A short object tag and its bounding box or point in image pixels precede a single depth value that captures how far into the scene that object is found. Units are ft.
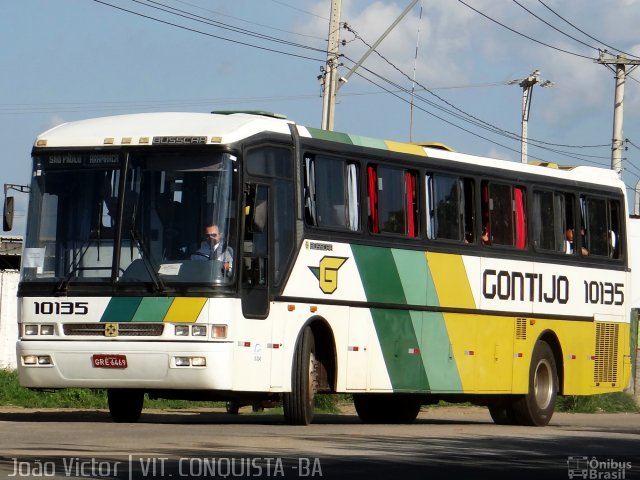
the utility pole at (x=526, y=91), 199.21
